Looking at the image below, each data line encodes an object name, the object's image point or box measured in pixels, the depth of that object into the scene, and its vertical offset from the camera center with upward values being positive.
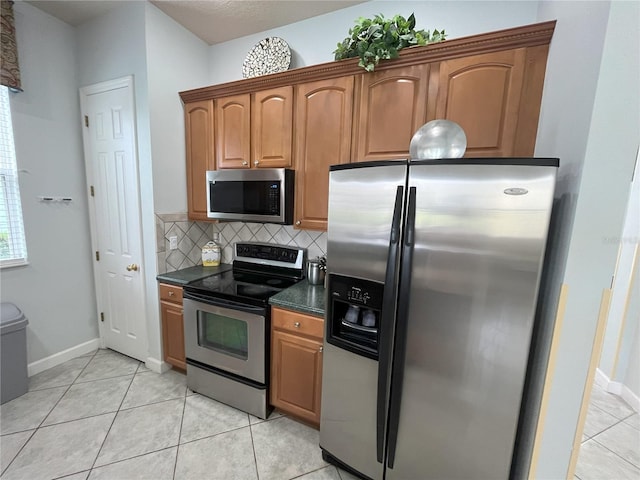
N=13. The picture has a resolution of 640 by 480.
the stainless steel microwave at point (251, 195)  1.95 +0.07
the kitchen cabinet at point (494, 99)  1.35 +0.61
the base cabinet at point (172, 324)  2.19 -1.04
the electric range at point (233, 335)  1.82 -0.96
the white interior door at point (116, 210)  2.24 -0.11
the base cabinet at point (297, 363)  1.69 -1.03
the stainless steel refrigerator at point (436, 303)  0.99 -0.39
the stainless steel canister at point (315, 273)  2.07 -0.52
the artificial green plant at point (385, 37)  1.56 +1.01
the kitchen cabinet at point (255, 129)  1.97 +0.58
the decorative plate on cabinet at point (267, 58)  2.16 +1.21
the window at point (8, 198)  2.03 -0.04
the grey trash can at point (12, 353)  1.93 -1.18
